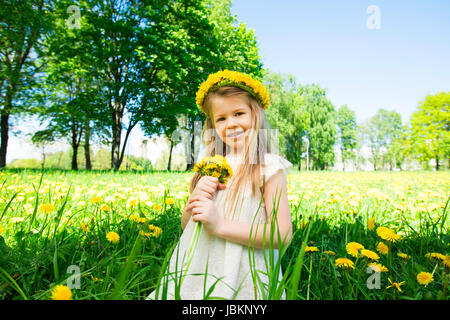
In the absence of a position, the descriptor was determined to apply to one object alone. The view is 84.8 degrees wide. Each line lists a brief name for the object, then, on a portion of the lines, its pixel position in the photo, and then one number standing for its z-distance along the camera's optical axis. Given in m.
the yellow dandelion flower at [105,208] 1.90
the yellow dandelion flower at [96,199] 1.92
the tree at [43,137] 16.99
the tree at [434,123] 15.08
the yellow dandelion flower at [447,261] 1.06
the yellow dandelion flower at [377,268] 1.15
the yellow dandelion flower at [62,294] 0.70
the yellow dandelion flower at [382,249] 1.35
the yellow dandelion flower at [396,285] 1.06
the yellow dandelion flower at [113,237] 1.31
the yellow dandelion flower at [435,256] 1.20
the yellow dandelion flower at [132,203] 2.20
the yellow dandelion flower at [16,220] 1.67
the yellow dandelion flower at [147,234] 1.46
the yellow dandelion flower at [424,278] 1.03
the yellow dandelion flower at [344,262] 1.15
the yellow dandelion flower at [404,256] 1.30
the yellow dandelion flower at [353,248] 1.21
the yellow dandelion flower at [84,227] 1.60
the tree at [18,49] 10.75
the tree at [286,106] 23.75
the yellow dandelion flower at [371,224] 1.71
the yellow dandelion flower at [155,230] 1.54
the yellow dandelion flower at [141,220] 1.59
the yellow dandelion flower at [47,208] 1.62
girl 1.09
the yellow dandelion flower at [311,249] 1.31
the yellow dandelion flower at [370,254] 1.10
